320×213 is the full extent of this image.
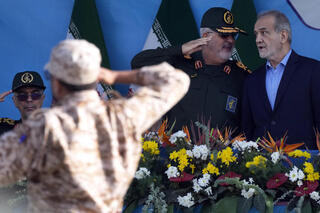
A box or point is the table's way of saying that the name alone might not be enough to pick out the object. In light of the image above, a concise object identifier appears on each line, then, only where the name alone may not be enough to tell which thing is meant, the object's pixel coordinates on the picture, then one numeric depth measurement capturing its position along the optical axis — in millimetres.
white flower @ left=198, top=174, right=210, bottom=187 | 7538
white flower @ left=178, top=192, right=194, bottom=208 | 7445
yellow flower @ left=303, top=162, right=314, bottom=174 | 7502
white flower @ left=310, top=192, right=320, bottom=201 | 7332
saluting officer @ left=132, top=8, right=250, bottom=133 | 9984
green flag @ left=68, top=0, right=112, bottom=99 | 12680
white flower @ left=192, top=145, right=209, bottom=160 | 7777
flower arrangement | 7395
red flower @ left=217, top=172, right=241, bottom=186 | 7586
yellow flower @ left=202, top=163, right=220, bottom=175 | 7668
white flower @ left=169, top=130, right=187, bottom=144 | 8156
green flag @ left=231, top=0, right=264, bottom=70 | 12906
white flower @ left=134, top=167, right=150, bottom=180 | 7699
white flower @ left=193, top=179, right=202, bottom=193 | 7527
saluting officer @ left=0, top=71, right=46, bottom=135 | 10047
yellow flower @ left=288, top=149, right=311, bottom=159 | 7738
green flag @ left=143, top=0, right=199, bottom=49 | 12914
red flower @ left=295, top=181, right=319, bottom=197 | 7398
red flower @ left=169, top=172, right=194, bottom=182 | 7652
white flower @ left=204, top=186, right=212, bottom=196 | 7488
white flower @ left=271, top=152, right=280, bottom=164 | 7641
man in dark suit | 9180
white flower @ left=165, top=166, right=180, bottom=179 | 7657
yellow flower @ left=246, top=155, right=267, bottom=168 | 7598
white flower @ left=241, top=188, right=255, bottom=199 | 7340
